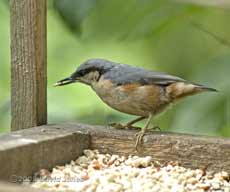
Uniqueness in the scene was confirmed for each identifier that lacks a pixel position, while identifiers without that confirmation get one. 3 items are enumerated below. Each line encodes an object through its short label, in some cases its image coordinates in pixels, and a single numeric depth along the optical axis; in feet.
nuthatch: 18.42
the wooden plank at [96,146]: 14.96
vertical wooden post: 17.33
